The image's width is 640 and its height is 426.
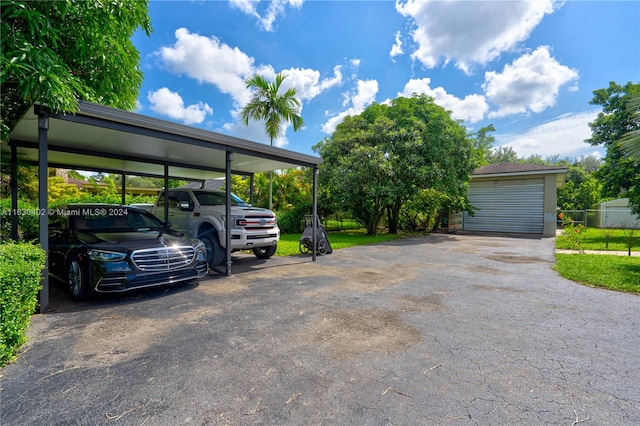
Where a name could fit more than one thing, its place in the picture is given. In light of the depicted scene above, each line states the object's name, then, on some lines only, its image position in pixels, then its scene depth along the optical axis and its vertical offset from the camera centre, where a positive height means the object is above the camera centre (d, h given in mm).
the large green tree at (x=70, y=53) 3330 +2569
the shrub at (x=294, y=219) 15602 -566
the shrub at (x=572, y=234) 10133 -835
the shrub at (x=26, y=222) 8570 -494
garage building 16578 +764
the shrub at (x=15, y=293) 2592 -861
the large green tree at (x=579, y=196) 27297 +1528
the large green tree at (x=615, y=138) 12984 +3918
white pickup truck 6676 -317
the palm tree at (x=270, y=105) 14397 +5375
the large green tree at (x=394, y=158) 13688 +2616
